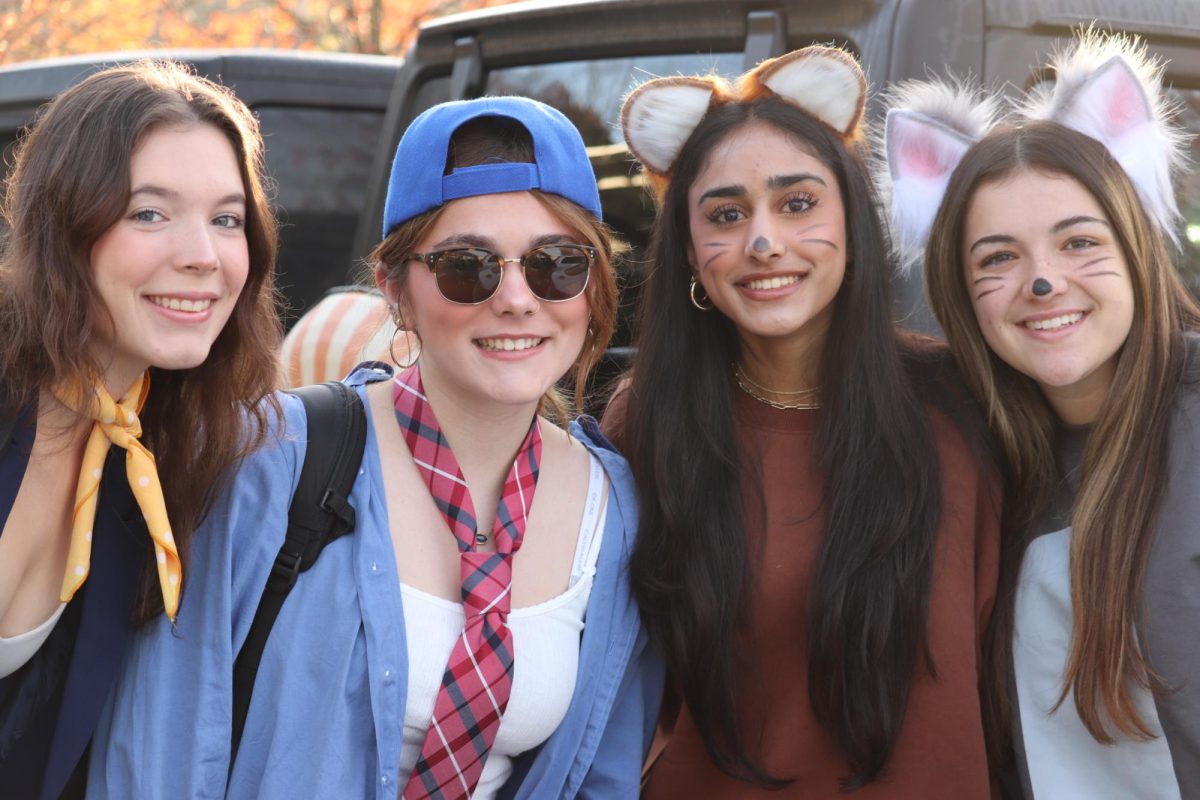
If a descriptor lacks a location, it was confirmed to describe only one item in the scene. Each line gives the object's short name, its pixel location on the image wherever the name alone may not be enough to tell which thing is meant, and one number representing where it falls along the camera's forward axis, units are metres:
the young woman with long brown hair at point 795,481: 2.73
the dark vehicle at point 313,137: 5.39
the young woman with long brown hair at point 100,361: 2.11
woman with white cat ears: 2.51
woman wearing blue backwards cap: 2.36
